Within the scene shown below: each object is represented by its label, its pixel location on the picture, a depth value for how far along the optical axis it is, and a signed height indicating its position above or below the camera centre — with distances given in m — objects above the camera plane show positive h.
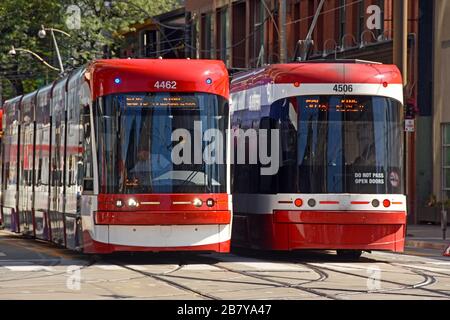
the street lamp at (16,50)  62.52 +6.16
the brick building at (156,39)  72.25 +7.74
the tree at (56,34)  72.75 +7.88
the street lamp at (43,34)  59.45 +6.22
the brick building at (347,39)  42.44 +5.13
